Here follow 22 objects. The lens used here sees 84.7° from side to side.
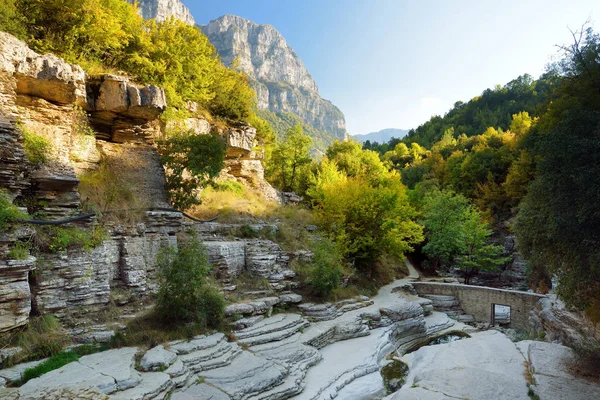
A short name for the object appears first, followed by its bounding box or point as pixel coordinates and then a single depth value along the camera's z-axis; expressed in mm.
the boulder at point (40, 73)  10219
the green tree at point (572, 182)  6824
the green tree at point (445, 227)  25247
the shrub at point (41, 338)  7617
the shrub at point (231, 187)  19070
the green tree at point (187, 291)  9828
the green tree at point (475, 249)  23922
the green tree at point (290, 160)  28141
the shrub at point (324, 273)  14758
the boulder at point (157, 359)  7836
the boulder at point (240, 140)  19844
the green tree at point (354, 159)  30391
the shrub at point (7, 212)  7867
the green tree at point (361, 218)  19453
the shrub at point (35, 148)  9914
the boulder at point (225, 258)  13281
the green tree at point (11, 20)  11359
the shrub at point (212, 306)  10438
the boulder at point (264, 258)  14453
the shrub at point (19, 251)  7867
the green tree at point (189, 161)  14117
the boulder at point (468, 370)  7830
